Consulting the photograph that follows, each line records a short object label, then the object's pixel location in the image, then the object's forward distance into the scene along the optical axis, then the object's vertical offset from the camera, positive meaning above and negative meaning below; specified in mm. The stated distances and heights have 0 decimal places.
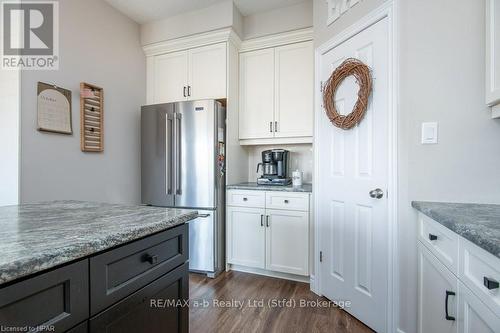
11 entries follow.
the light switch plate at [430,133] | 1455 +180
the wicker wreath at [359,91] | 1743 +537
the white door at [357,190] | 1682 -189
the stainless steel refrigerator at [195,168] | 2598 -39
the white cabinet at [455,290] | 802 -479
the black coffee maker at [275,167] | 2793 -28
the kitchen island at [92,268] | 584 -289
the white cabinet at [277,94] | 2701 +764
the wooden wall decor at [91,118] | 2406 +447
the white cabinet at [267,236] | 2443 -706
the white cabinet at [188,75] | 2785 +1016
